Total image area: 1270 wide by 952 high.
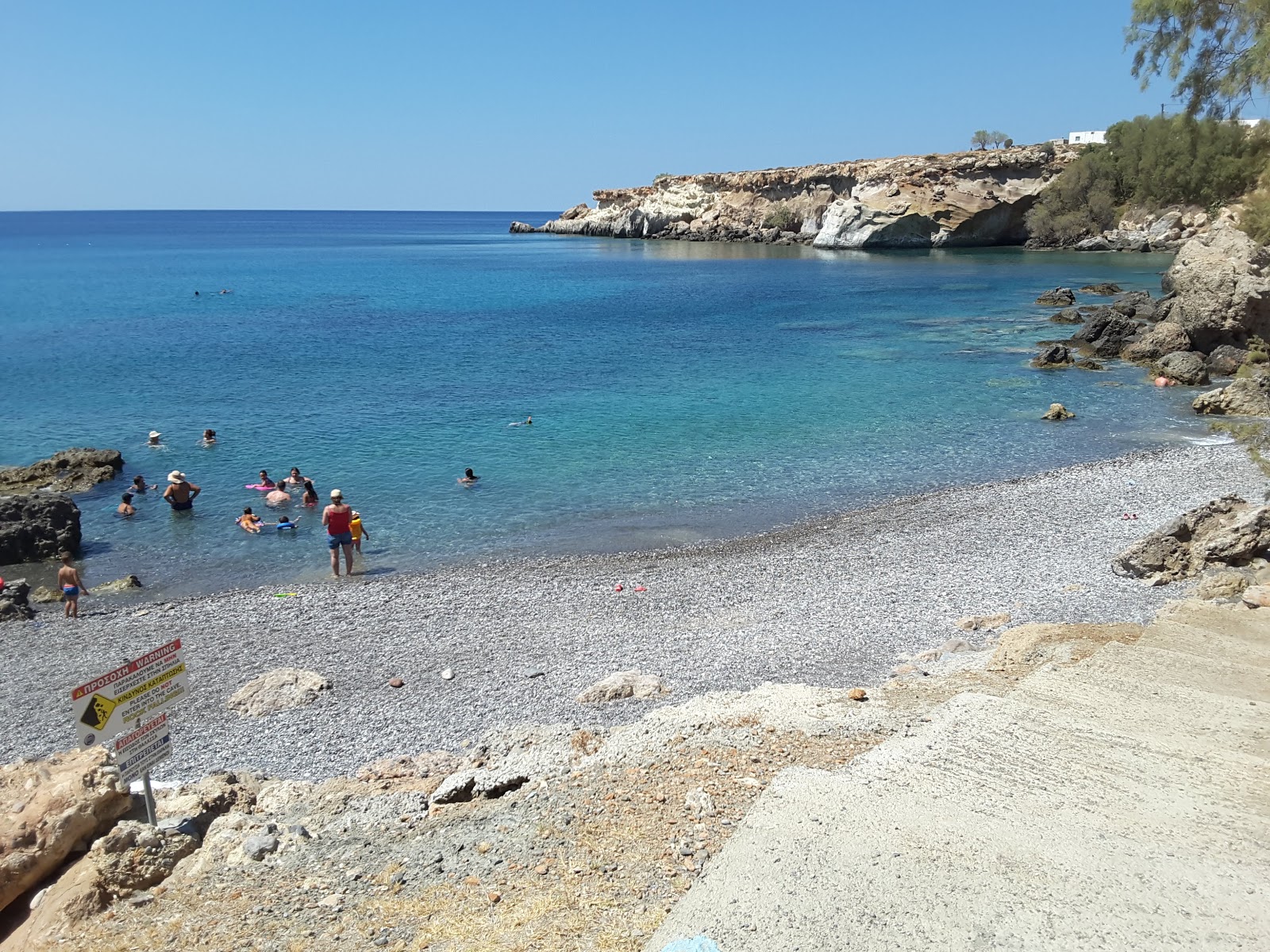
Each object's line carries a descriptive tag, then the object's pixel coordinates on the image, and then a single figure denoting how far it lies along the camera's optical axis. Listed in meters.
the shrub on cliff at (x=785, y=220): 115.19
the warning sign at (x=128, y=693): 7.30
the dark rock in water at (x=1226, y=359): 32.41
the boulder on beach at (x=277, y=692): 11.72
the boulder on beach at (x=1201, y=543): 13.48
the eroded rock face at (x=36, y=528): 18.73
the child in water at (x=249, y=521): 19.95
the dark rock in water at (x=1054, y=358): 35.75
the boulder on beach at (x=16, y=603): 15.69
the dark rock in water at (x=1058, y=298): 50.88
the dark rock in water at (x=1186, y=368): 31.42
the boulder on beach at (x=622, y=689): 11.40
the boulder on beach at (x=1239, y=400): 27.27
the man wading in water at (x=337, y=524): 16.97
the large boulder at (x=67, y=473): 23.16
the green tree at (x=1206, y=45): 22.25
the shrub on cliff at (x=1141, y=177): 73.00
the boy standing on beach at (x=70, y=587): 15.66
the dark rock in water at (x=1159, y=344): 34.75
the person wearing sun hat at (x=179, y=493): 20.83
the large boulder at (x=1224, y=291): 32.06
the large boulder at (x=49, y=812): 7.07
